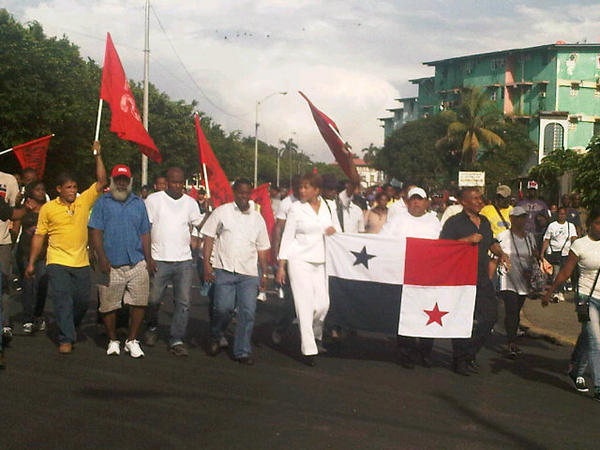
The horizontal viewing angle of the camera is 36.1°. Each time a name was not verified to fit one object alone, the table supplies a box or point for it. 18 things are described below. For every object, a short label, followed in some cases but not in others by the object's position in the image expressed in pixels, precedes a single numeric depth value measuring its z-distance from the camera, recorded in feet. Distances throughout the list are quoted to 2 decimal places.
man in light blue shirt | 28.43
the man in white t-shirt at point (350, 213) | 36.04
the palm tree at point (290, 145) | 449.06
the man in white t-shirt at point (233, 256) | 29.40
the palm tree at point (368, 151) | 533.96
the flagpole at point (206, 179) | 37.78
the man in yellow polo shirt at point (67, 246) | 28.99
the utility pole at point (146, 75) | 108.06
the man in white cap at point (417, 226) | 29.68
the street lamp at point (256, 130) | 212.78
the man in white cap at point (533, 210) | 54.08
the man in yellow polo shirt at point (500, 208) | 39.55
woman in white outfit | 28.78
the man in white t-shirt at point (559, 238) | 49.49
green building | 290.35
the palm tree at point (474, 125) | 234.17
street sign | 92.10
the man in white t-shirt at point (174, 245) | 30.01
